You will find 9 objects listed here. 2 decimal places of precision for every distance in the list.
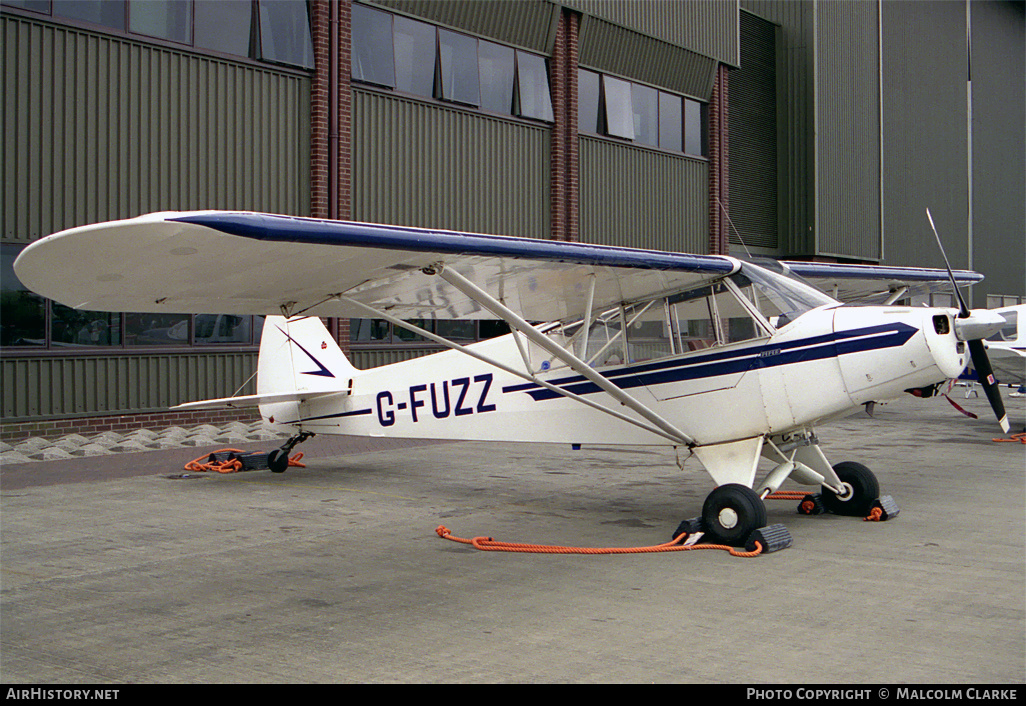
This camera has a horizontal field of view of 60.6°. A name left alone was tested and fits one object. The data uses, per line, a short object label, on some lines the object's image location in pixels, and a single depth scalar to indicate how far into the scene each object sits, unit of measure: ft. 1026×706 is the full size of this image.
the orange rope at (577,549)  22.52
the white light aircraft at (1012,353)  52.60
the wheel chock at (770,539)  22.04
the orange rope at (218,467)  36.94
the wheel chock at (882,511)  26.53
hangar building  43.45
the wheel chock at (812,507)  27.50
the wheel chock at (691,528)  23.27
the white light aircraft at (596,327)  17.88
